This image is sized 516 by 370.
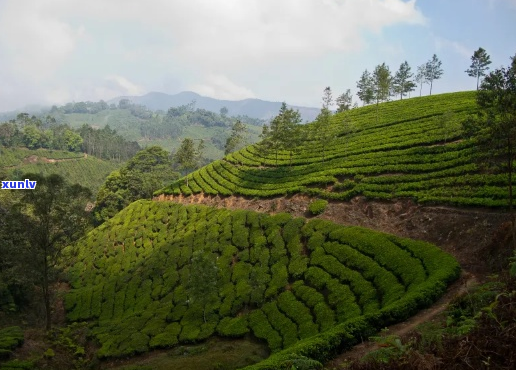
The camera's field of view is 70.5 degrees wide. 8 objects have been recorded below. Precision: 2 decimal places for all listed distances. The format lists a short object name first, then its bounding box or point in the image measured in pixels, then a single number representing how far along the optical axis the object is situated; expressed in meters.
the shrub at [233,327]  24.75
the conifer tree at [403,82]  80.62
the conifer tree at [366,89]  70.31
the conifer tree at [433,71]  88.06
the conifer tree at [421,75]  89.44
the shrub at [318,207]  35.47
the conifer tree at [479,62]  66.44
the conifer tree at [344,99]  98.88
